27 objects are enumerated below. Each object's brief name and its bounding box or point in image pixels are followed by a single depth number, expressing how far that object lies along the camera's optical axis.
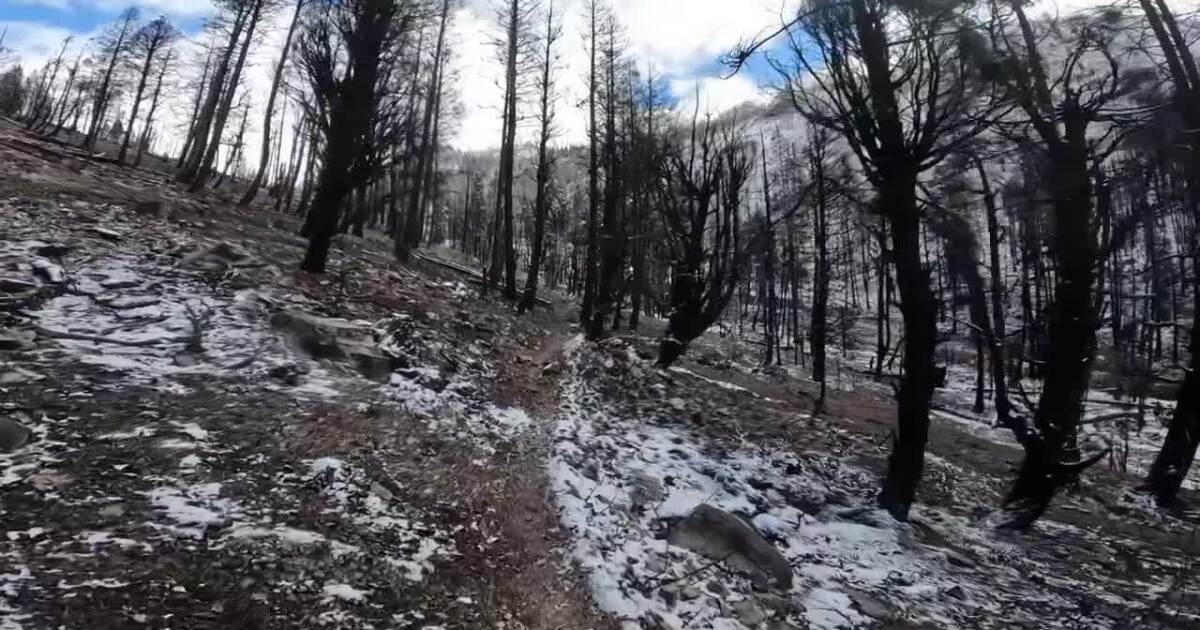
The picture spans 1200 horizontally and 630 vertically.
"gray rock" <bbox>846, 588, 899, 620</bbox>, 4.99
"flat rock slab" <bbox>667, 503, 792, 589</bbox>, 5.39
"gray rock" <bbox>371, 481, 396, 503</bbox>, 5.37
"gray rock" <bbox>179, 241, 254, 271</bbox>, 9.72
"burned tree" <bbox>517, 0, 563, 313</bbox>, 18.08
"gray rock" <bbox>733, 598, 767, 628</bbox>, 4.70
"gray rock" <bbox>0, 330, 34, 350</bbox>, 5.84
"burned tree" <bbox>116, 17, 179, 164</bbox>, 28.53
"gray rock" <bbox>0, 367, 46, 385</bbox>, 5.28
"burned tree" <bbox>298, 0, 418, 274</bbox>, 11.23
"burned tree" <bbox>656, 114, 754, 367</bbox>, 13.05
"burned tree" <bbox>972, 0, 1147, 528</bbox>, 7.64
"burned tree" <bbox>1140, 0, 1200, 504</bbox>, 7.01
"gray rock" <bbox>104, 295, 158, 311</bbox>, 7.48
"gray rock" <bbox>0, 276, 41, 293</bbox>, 6.93
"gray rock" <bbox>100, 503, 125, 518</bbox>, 4.07
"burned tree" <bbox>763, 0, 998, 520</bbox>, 6.63
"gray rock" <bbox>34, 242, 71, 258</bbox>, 8.13
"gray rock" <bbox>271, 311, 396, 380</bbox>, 8.04
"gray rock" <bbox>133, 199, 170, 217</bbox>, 11.95
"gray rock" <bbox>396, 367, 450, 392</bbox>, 8.35
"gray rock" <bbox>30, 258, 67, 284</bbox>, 7.53
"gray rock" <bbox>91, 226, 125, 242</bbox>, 9.65
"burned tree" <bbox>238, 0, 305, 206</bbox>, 21.70
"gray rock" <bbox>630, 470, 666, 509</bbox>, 6.50
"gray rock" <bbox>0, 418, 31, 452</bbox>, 4.48
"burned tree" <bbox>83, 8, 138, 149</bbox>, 28.17
